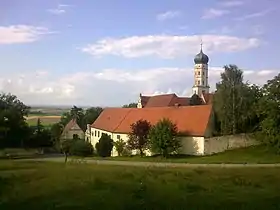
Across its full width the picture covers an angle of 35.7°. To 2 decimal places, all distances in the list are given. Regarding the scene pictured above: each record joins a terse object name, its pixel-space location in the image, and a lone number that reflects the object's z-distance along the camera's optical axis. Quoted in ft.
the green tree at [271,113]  175.47
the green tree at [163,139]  187.32
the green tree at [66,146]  265.54
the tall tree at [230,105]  208.23
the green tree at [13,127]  290.15
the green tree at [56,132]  334.73
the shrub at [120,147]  218.59
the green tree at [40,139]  318.24
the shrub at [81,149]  244.63
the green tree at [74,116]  414.74
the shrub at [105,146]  230.27
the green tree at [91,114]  401.29
